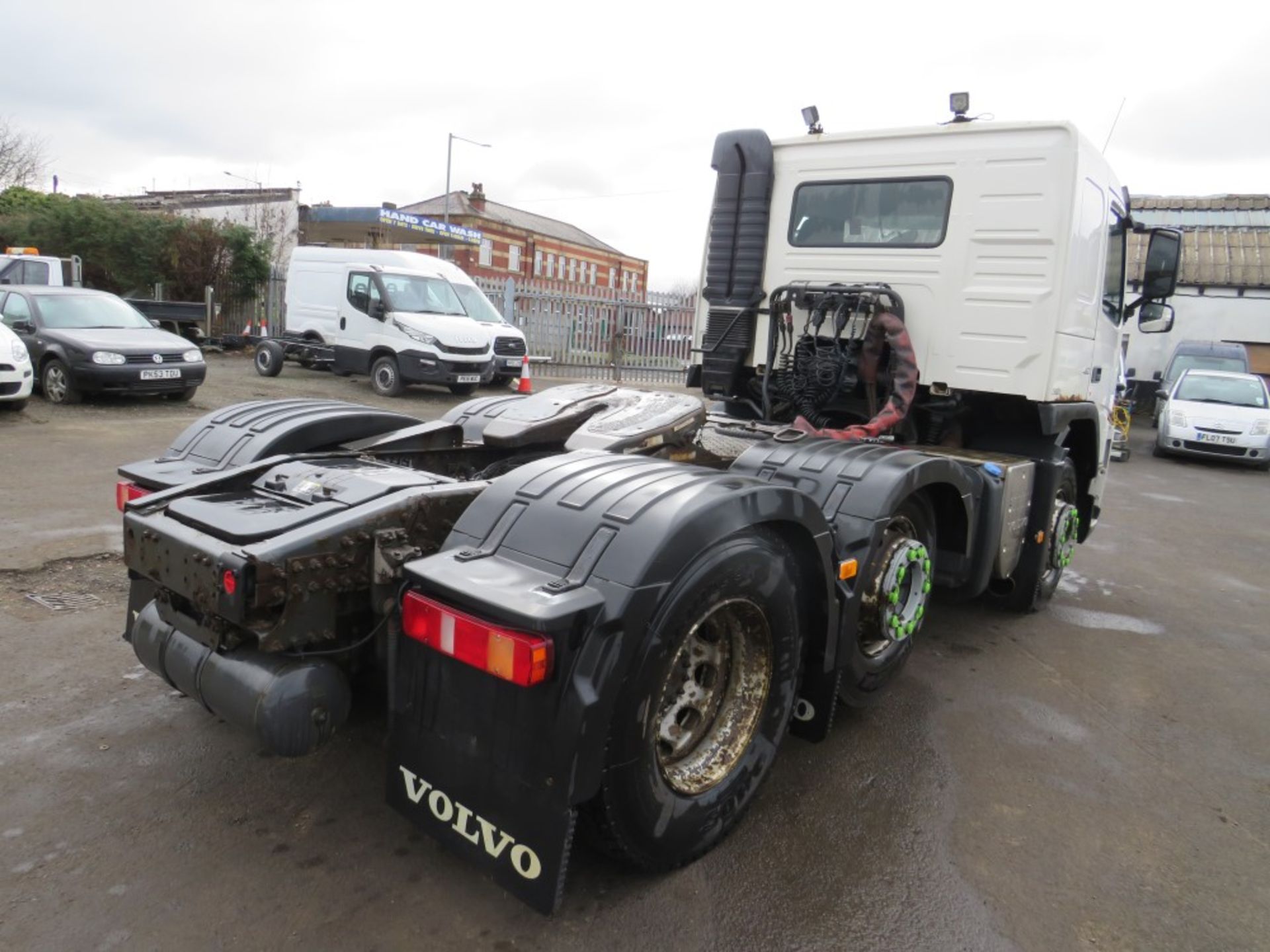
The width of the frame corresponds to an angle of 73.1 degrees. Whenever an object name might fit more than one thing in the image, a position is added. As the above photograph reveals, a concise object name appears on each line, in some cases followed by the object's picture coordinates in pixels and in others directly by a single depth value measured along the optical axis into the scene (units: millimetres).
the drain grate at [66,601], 4305
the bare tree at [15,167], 34031
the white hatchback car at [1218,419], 14227
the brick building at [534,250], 53812
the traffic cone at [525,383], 15703
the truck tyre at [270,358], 15406
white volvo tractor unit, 2164
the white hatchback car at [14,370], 9695
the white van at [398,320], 14297
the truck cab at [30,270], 15734
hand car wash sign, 23062
